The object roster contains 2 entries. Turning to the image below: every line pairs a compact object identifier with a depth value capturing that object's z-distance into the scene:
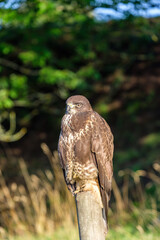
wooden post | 11.60
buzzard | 11.74
